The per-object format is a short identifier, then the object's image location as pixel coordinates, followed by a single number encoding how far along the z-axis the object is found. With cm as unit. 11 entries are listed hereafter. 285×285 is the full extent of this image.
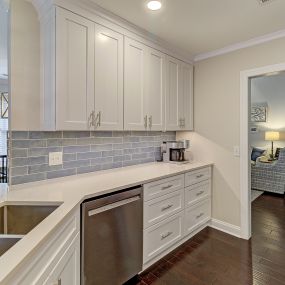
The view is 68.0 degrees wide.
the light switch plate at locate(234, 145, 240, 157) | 267
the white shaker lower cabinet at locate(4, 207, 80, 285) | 77
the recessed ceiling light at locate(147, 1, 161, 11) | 179
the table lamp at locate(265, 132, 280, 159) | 568
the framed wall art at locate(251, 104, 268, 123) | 620
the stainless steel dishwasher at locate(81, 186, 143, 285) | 146
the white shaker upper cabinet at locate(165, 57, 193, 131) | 269
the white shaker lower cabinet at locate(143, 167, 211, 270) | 198
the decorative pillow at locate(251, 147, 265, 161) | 555
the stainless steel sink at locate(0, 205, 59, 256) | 128
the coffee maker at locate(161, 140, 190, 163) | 283
